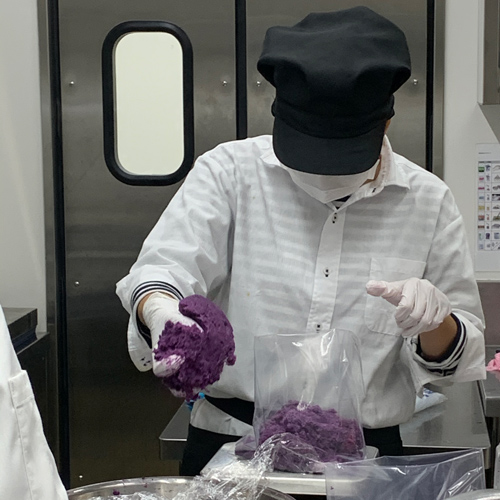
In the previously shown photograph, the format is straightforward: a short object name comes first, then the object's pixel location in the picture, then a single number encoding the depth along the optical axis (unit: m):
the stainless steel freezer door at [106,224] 2.46
